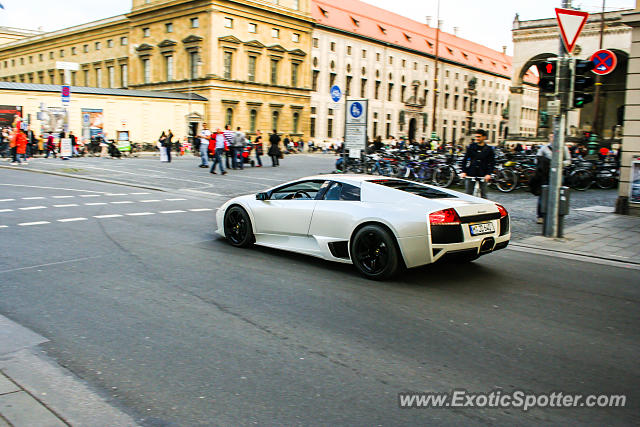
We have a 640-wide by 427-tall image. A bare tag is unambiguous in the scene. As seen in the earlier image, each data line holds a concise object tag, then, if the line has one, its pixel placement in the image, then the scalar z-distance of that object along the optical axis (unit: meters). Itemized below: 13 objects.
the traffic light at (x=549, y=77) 10.30
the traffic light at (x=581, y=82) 10.14
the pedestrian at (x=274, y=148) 29.83
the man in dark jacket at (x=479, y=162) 12.62
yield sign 9.73
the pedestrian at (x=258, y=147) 29.58
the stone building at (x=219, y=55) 56.72
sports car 6.59
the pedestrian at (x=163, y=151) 30.86
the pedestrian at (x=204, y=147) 26.86
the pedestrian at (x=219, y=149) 23.58
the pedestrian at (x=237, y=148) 26.77
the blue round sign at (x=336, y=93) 17.09
